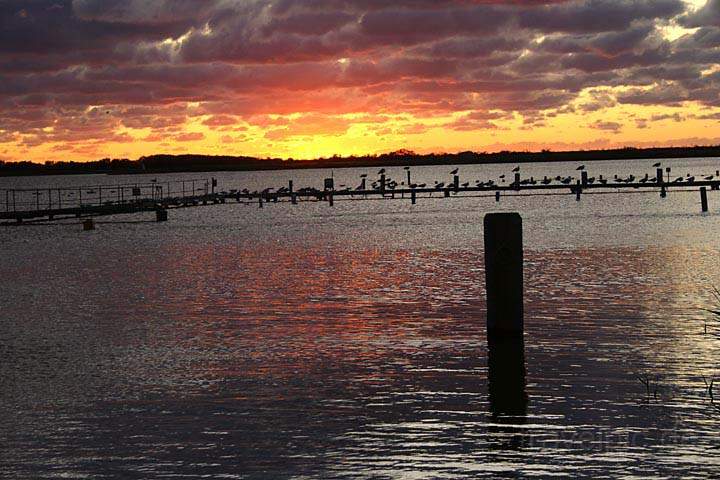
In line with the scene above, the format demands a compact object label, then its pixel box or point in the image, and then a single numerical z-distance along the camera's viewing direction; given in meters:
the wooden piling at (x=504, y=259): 16.16
